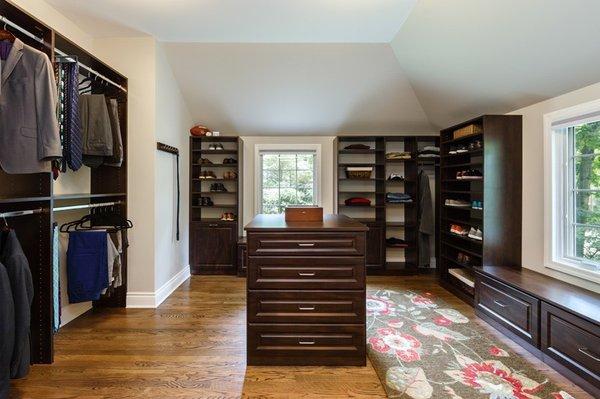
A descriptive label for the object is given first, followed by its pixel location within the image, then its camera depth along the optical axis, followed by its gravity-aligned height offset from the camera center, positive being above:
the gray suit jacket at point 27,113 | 1.74 +0.51
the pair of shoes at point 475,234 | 3.23 -0.39
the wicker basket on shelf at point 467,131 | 3.28 +0.77
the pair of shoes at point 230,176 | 4.55 +0.34
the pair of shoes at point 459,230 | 3.56 -0.38
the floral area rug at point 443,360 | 1.87 -1.17
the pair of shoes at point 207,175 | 4.50 +0.36
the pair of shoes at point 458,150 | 3.47 +0.58
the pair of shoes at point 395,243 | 4.45 -0.66
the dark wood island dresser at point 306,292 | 2.06 -0.64
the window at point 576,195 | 2.48 +0.03
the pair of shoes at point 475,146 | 3.24 +0.58
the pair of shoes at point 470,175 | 3.27 +0.27
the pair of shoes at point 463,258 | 3.53 -0.71
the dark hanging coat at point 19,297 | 1.71 -0.57
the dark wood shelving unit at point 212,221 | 4.38 -0.32
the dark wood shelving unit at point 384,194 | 4.39 +0.07
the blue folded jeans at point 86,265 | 2.51 -0.56
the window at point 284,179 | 4.87 +0.32
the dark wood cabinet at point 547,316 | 1.86 -0.86
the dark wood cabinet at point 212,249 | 4.37 -0.73
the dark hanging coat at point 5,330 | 1.61 -0.71
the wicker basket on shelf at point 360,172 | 4.55 +0.40
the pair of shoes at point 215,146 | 4.54 +0.80
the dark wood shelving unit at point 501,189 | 3.06 +0.10
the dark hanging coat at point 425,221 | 4.39 -0.32
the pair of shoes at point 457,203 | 3.56 -0.05
